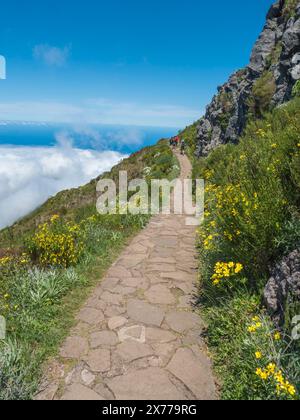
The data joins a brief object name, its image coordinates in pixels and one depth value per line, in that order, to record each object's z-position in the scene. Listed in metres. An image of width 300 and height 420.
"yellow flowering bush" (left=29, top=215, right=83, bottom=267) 5.89
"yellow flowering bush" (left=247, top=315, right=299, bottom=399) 2.60
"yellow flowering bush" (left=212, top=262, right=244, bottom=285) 3.92
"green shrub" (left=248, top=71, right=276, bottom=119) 17.03
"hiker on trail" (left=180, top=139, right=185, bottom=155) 30.50
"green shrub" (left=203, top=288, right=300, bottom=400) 2.77
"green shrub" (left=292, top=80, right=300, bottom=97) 12.73
